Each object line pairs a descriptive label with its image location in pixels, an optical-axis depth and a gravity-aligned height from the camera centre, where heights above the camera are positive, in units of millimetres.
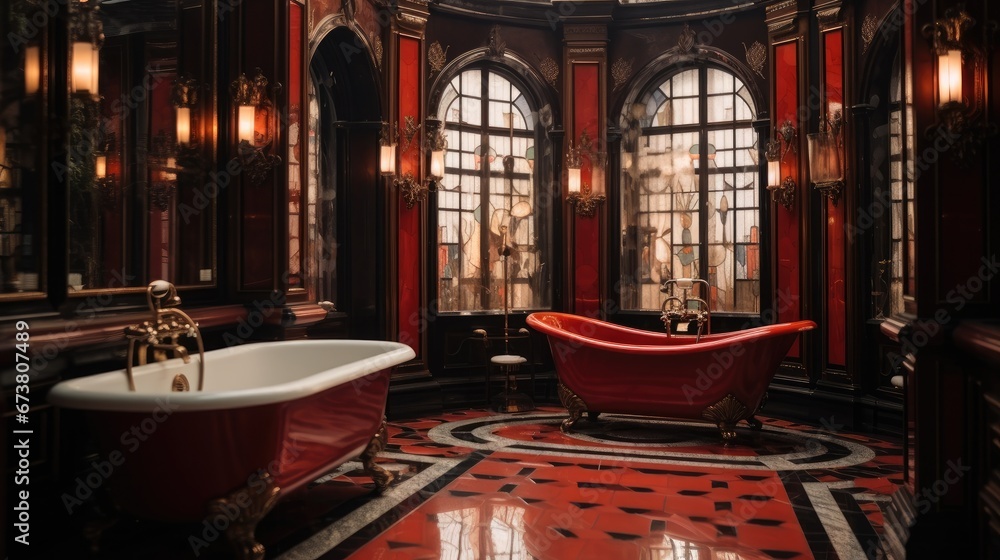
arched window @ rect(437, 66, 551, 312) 7602 +742
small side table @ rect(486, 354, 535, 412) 6824 -936
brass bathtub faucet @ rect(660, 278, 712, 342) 6262 -246
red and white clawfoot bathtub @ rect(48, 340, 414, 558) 2930 -573
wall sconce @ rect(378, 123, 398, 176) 6586 +990
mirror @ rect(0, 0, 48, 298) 3098 +492
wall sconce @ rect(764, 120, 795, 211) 6816 +918
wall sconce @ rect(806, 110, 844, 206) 6184 +894
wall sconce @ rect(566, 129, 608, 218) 7676 +888
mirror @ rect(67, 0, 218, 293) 3559 +619
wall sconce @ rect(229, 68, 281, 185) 4754 +883
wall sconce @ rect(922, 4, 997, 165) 3020 +675
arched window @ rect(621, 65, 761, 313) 7586 +826
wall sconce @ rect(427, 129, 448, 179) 6880 +1006
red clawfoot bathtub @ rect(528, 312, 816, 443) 5566 -626
